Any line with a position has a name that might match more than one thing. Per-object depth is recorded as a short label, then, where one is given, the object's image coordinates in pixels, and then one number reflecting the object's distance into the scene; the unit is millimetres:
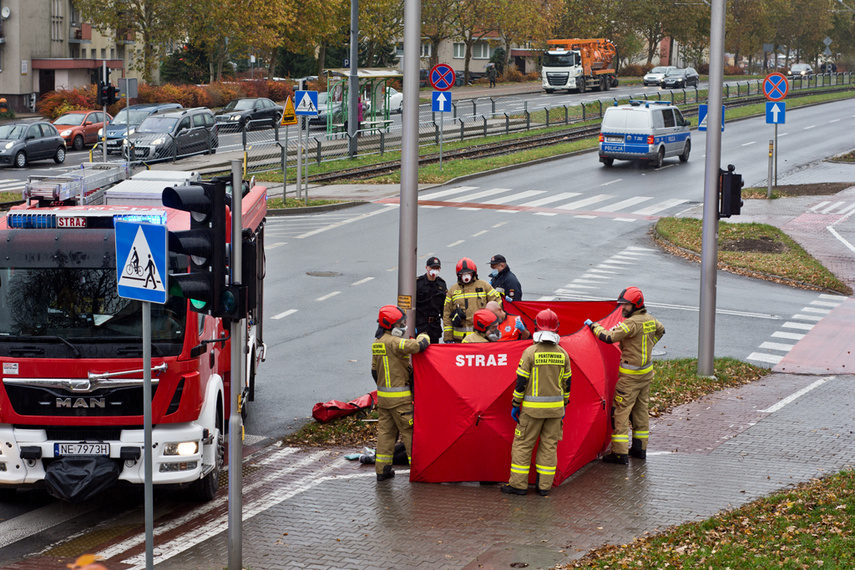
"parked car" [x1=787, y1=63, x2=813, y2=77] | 93688
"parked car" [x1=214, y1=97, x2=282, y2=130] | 47625
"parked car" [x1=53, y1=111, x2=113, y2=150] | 43531
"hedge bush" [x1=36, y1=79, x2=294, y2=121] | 53281
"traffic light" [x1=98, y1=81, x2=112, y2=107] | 34662
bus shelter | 45594
